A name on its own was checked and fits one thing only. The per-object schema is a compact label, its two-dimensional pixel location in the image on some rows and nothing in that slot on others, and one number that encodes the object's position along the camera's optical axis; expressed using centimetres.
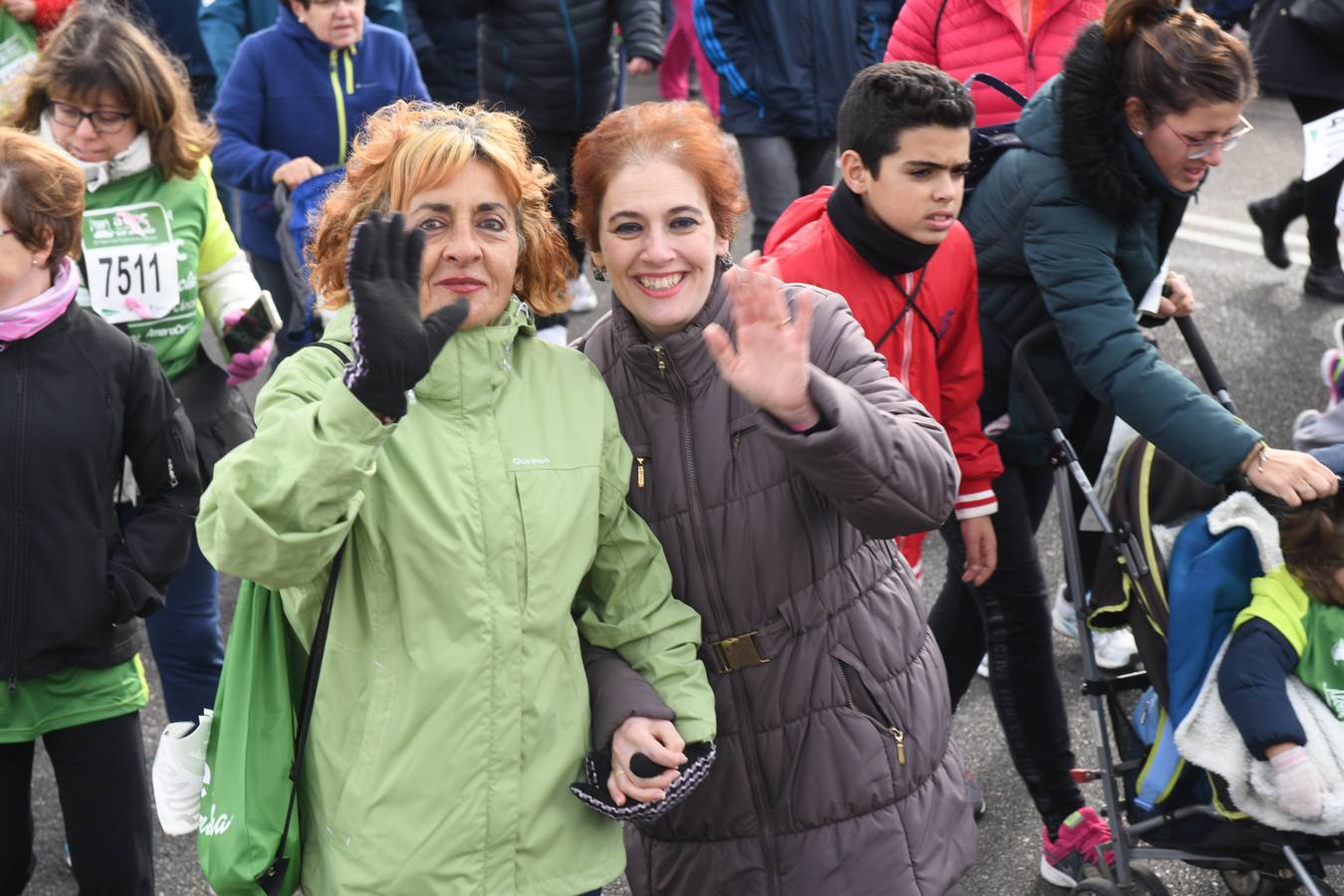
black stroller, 330
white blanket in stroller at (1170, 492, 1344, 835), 313
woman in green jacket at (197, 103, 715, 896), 225
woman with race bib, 396
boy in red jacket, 336
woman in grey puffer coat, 253
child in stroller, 310
